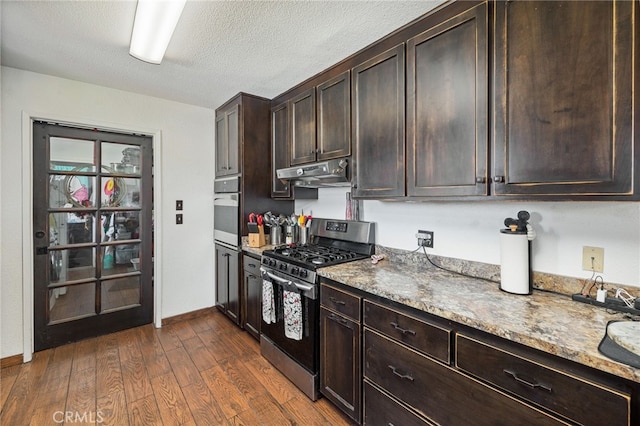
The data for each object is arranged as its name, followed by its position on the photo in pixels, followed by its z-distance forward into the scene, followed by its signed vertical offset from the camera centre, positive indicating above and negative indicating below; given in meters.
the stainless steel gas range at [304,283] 1.93 -0.53
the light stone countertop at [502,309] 0.92 -0.44
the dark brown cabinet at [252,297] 2.60 -0.84
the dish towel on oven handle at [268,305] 2.23 -0.76
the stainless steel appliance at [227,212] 2.93 -0.01
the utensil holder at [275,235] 2.95 -0.26
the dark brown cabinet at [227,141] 2.98 +0.79
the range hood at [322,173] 2.08 +0.30
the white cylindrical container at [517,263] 1.41 -0.27
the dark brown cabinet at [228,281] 2.94 -0.79
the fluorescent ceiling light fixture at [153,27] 1.52 +1.13
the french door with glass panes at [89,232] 2.54 -0.21
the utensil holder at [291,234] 3.00 -0.26
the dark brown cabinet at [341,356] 1.65 -0.91
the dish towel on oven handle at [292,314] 1.99 -0.75
